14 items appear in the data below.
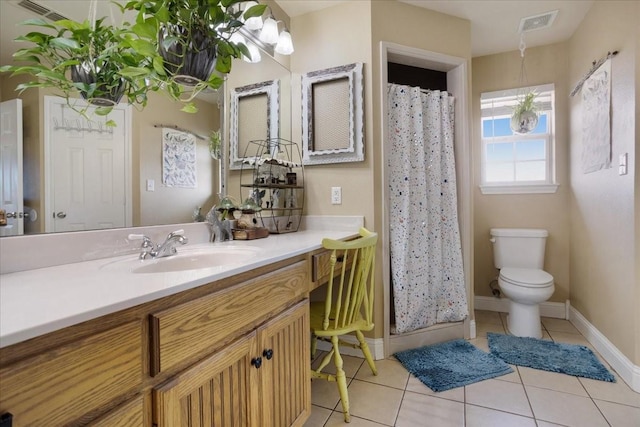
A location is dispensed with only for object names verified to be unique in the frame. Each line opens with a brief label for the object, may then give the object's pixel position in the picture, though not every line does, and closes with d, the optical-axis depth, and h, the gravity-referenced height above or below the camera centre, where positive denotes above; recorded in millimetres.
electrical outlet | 2164 +96
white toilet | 2275 -512
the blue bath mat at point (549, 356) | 1855 -958
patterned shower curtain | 2160 -21
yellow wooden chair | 1448 -498
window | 2766 +530
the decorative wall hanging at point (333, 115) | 2086 +643
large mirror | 927 +285
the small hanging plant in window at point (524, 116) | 2545 +742
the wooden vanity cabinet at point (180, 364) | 487 -317
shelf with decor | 1937 +176
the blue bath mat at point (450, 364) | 1789 -962
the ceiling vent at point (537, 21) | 2318 +1405
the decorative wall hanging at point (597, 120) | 1972 +577
